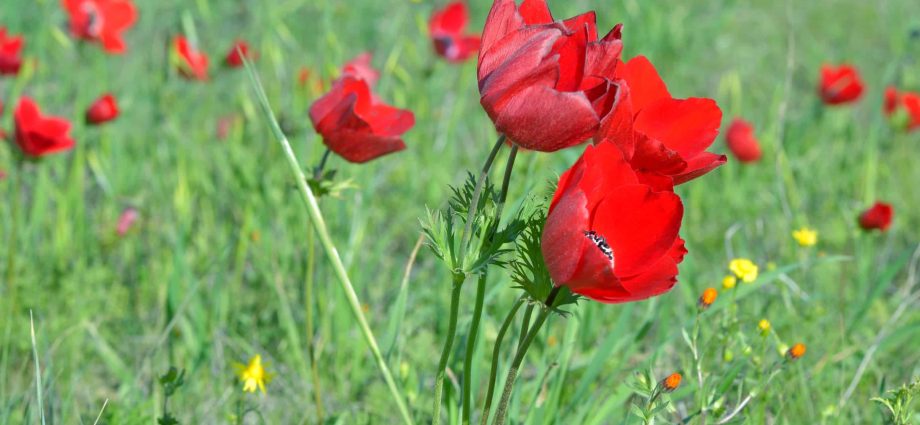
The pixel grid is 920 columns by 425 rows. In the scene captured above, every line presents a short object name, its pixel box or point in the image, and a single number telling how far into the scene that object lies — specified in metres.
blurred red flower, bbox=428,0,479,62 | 1.73
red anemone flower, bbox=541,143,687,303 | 0.68
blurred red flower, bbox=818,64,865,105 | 1.75
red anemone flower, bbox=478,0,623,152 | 0.69
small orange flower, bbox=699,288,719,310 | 0.82
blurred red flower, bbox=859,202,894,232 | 1.07
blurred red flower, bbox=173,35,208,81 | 1.61
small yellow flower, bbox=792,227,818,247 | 1.02
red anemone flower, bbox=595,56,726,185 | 0.71
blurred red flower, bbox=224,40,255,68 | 1.62
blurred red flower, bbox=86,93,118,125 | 1.28
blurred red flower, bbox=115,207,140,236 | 1.29
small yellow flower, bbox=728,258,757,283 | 0.89
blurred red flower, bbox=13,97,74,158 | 1.08
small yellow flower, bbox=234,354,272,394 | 0.86
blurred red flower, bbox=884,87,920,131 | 1.69
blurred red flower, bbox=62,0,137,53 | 1.51
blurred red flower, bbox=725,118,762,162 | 1.56
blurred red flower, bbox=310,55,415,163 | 0.85
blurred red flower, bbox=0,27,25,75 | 1.41
